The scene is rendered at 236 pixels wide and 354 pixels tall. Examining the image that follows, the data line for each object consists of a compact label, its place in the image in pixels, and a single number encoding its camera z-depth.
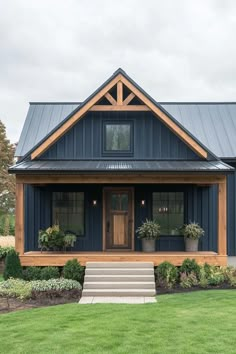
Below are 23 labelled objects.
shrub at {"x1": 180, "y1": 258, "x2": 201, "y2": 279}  12.32
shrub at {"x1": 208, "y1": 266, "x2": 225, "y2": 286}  11.91
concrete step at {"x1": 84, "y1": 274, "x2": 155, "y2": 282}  12.04
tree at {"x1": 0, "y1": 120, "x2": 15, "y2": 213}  34.44
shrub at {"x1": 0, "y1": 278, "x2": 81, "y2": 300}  10.83
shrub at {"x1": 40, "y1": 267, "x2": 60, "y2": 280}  12.44
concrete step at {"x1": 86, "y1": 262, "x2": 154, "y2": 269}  12.73
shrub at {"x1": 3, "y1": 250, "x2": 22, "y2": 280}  12.32
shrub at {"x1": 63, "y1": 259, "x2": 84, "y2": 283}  12.33
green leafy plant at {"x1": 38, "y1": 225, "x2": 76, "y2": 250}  13.51
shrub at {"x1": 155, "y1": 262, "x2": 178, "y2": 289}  12.03
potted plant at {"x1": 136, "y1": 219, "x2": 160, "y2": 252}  13.77
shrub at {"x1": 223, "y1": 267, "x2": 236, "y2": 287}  11.86
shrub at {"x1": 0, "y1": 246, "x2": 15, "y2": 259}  15.36
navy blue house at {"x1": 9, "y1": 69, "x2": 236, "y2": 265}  14.20
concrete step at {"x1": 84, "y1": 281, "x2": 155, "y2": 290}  11.65
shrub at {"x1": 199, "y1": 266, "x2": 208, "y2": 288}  11.78
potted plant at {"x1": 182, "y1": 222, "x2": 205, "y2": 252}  13.80
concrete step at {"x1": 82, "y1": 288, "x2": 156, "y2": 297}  11.27
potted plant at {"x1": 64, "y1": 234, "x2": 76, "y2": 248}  13.63
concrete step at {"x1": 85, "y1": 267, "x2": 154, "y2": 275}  12.38
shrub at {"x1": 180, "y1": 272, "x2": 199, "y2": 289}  11.82
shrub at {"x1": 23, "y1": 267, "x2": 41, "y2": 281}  12.52
